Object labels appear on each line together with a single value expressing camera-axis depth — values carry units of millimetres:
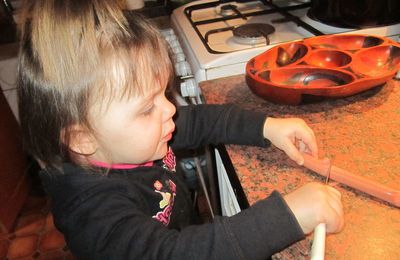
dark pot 738
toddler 429
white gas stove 742
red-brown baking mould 590
